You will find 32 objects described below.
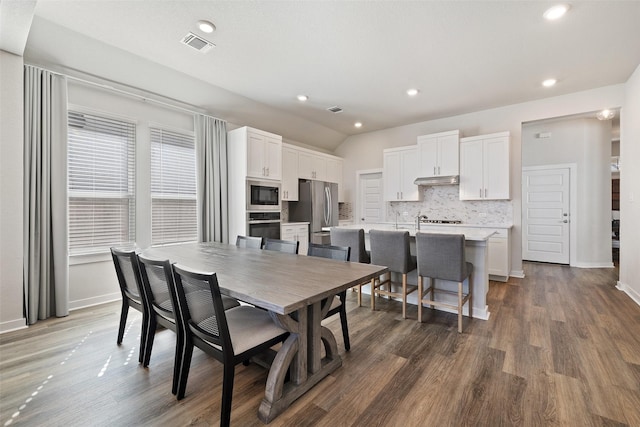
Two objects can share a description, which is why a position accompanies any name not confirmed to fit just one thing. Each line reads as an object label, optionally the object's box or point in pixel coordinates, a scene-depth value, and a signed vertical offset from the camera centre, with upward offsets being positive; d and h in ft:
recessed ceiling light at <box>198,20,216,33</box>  8.47 +5.60
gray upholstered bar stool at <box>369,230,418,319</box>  9.68 -1.42
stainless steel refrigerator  17.67 +0.20
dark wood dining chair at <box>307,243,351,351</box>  7.51 -1.28
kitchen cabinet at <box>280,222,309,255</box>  16.58 -1.24
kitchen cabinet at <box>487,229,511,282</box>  14.42 -2.21
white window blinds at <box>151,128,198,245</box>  12.59 +1.11
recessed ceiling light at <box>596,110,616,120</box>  13.49 +4.75
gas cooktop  17.20 -0.55
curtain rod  9.96 +4.76
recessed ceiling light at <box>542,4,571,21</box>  7.75 +5.56
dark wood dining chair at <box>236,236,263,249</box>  10.05 -1.09
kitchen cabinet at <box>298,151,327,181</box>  18.38 +3.11
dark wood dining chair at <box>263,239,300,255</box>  9.08 -1.13
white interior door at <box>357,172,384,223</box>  20.66 +0.97
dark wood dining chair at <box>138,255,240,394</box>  5.65 -1.93
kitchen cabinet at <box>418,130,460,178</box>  16.22 +3.42
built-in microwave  14.35 +0.87
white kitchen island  9.70 -2.17
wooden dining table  4.76 -1.35
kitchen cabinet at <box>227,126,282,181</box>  14.16 +3.10
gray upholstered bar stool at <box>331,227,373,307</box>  10.76 -1.13
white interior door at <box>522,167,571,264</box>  18.70 -0.19
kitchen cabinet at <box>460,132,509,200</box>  14.99 +2.45
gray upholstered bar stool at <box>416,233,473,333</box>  8.70 -1.53
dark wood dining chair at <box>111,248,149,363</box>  6.73 -1.90
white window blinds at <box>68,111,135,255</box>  10.50 +1.15
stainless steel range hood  16.26 +1.87
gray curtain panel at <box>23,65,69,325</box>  9.13 +0.52
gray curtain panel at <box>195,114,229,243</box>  13.58 +1.63
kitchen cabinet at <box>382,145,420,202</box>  17.97 +2.51
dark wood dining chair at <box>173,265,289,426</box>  4.67 -2.20
